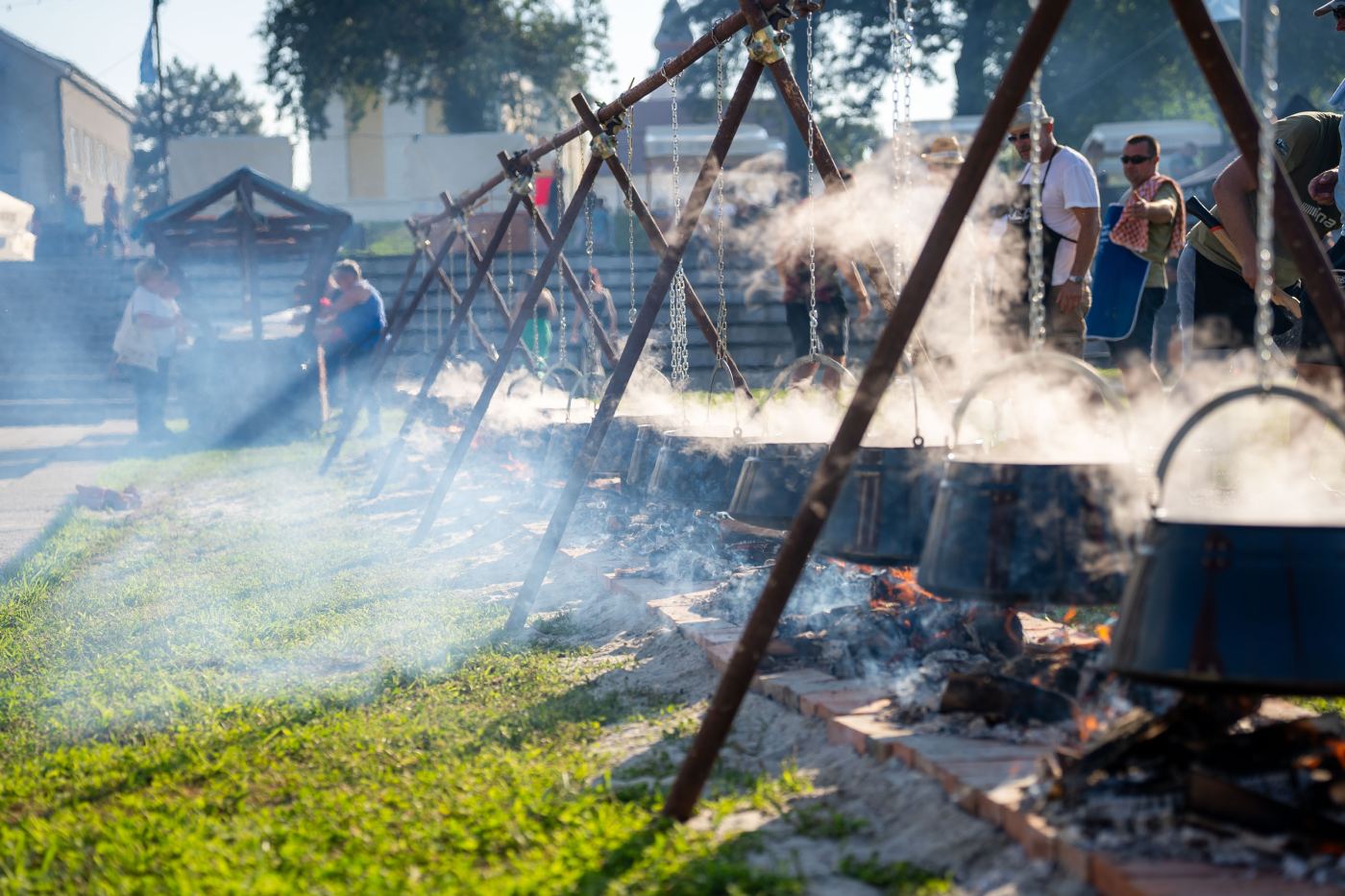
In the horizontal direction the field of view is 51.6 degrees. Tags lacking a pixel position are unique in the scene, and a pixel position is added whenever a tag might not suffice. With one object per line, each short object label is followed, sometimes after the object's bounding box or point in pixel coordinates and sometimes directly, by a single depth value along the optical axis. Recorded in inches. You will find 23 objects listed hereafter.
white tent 1226.0
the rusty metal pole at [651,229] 271.4
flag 1668.3
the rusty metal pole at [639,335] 215.5
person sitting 641.6
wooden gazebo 706.2
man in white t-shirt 277.7
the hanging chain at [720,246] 249.1
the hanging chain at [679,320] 301.7
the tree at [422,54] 1529.3
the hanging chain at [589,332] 404.5
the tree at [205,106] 3548.2
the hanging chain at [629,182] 281.9
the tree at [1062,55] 1435.8
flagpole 1642.2
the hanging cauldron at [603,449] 309.4
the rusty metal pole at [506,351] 290.8
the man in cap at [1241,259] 227.8
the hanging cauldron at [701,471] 229.6
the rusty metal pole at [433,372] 406.9
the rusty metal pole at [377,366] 518.2
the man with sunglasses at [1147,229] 297.1
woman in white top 647.8
